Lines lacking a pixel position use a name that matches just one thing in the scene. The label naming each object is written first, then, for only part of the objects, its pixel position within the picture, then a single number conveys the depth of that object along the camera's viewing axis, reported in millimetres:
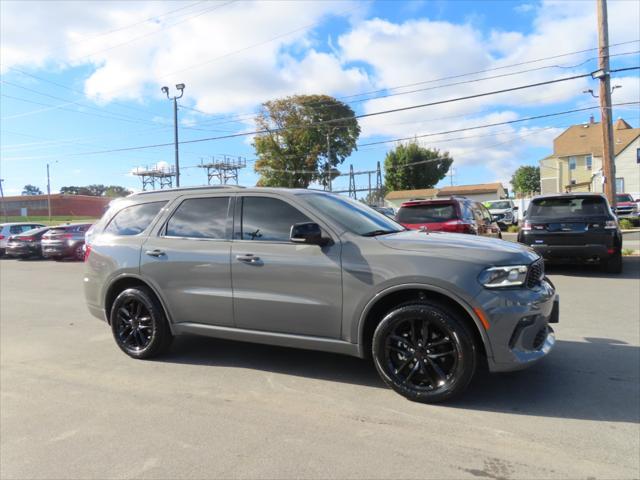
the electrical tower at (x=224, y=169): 48906
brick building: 73438
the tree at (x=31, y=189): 137000
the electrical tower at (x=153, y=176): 53019
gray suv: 3564
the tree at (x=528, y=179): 103462
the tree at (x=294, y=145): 57062
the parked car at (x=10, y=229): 20984
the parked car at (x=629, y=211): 26109
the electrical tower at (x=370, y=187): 60553
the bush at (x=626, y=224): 22375
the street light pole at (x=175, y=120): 27536
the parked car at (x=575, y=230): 9367
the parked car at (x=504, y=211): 25055
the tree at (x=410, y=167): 62941
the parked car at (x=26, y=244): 19203
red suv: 9742
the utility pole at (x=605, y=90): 14320
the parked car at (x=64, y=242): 17781
